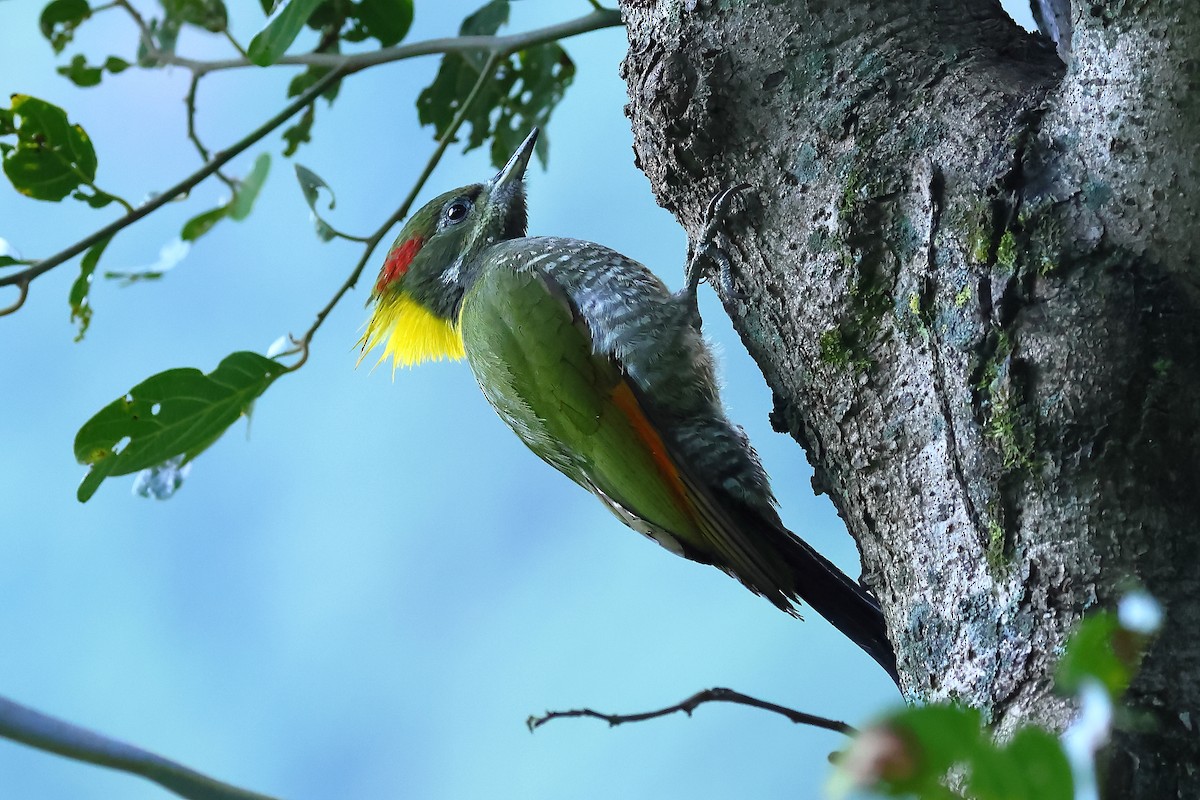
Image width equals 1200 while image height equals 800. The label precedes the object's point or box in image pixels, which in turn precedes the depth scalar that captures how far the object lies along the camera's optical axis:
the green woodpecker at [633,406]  3.98
